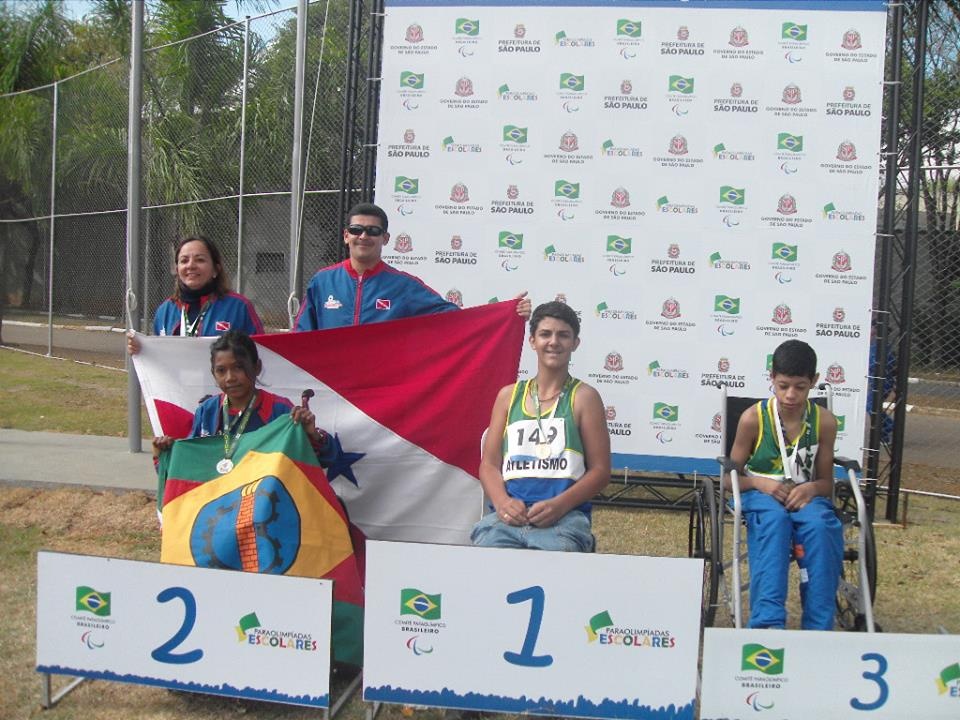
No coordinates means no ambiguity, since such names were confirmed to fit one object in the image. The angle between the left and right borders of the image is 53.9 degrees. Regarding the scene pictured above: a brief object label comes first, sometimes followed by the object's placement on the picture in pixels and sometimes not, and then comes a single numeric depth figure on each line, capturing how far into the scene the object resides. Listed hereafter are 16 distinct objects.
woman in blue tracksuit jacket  4.43
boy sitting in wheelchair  3.85
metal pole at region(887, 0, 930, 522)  6.69
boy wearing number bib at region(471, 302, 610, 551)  3.78
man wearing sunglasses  4.85
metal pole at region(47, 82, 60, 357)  14.30
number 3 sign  3.00
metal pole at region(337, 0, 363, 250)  7.27
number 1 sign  3.08
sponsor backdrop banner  6.62
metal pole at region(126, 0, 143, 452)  7.66
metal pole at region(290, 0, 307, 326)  7.14
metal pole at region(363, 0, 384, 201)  7.14
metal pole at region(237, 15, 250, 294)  9.69
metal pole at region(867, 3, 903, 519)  6.67
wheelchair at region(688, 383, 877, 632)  3.84
